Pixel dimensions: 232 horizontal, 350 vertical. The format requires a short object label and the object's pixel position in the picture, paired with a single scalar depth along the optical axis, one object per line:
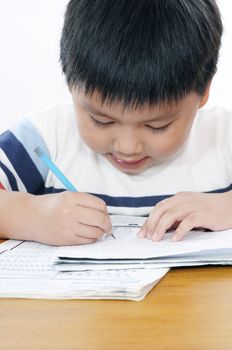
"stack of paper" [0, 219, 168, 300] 0.62
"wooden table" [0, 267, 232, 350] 0.54
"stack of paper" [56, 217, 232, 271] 0.67
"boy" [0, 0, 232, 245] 0.78
